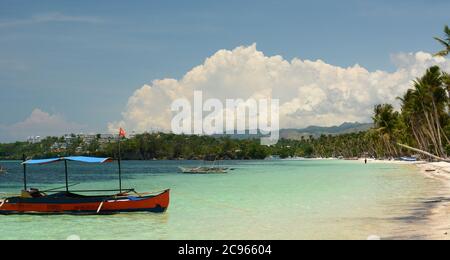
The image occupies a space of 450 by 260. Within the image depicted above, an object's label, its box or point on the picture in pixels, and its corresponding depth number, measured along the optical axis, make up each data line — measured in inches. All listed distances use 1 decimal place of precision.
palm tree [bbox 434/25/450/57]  1344.7
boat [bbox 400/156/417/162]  3991.1
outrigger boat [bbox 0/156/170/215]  910.4
